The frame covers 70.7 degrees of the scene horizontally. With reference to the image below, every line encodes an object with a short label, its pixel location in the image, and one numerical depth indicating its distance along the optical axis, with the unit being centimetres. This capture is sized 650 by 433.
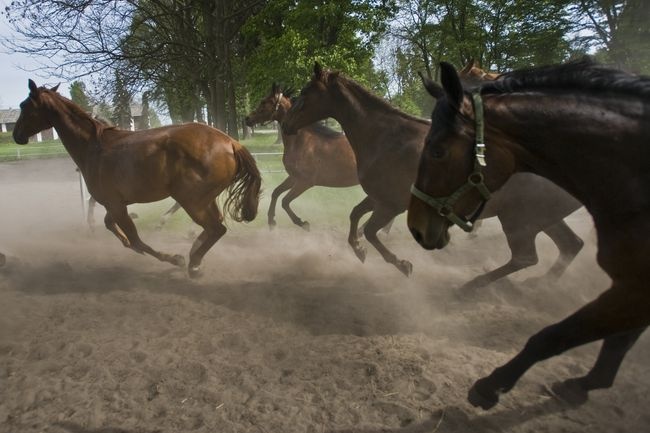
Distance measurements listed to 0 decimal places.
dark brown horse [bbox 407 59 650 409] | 205
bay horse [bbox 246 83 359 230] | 768
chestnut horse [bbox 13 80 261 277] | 534
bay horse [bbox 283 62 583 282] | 436
